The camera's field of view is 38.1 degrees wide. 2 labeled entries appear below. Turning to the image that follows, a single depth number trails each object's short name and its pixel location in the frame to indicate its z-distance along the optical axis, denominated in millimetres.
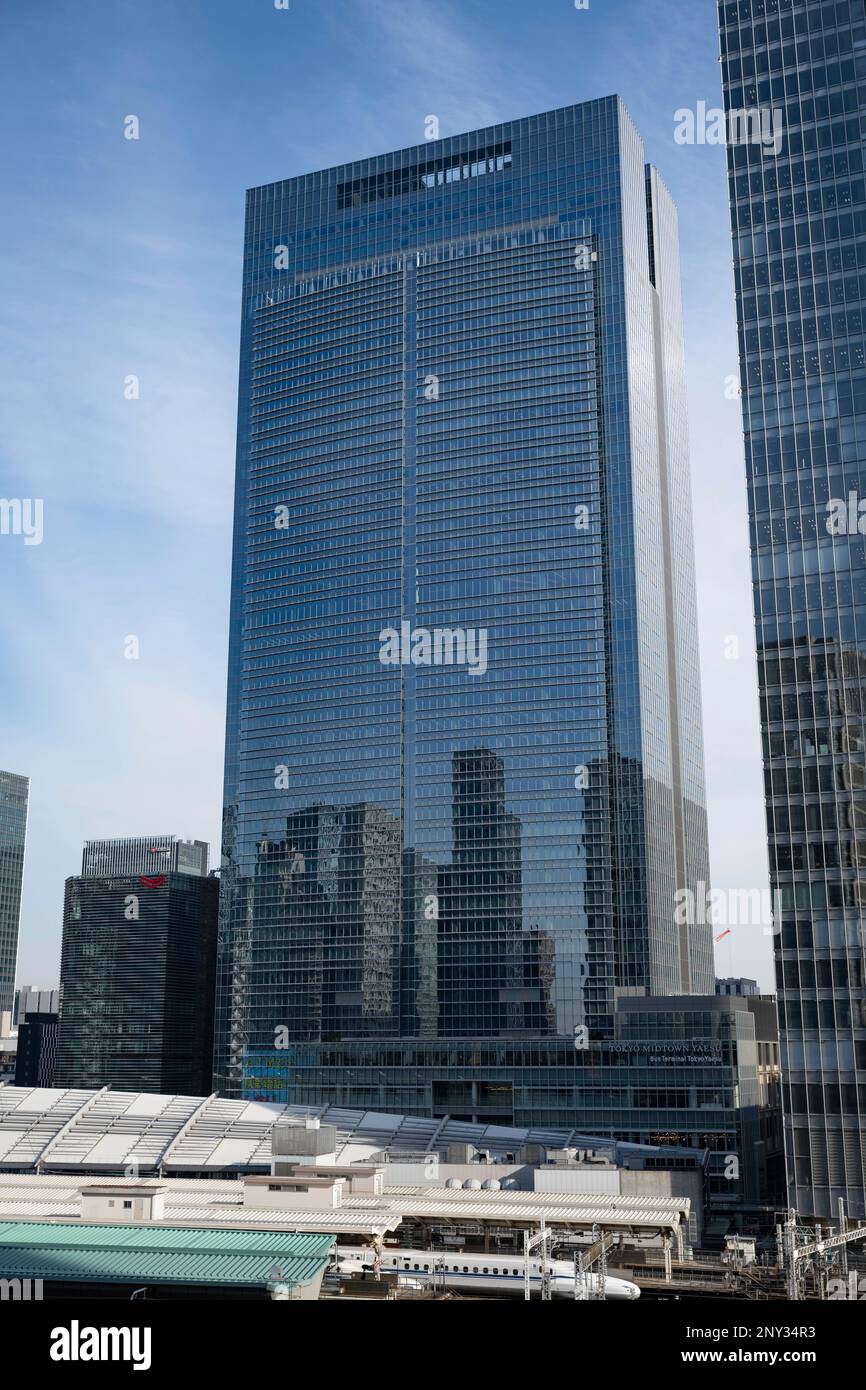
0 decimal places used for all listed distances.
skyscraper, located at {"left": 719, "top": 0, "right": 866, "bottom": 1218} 101938
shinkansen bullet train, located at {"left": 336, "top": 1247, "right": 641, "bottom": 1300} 73688
